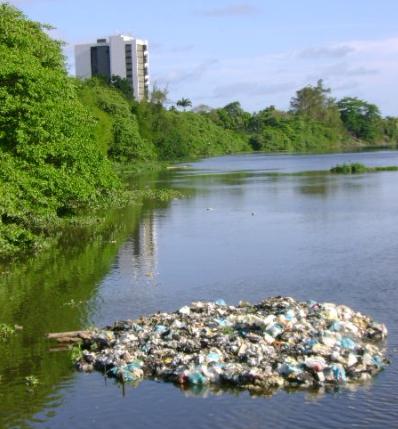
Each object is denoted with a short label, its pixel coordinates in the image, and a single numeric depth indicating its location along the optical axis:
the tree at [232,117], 183.50
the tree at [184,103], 171.50
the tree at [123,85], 124.77
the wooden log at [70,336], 19.62
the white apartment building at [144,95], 141.23
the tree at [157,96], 138.88
